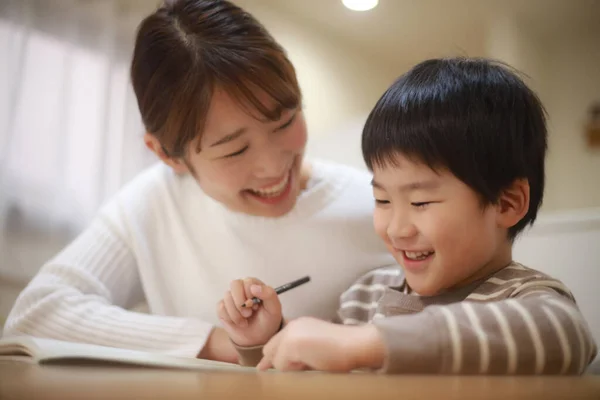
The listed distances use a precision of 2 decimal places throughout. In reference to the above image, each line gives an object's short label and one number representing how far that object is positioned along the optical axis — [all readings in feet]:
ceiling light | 4.39
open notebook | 1.72
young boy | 1.63
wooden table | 1.14
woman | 2.79
